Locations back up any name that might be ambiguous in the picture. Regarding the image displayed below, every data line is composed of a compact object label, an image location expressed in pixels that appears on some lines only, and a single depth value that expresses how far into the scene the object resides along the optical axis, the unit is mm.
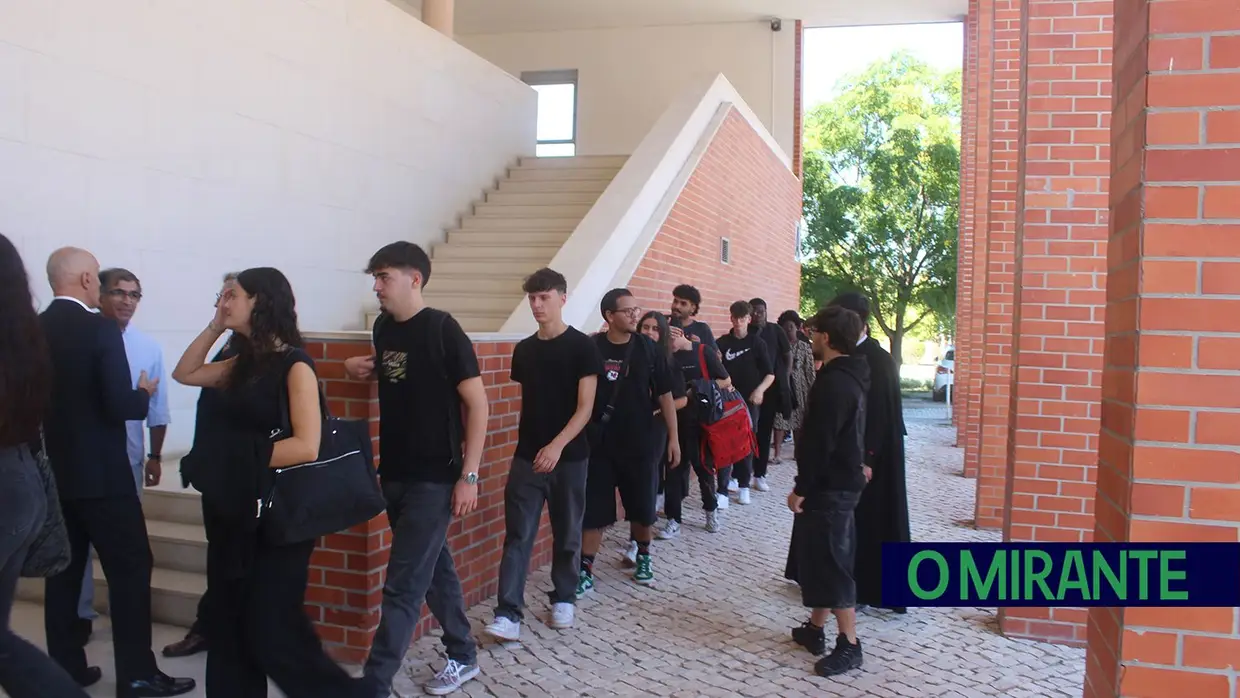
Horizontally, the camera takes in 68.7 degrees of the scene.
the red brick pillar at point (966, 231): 14367
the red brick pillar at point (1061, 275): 4945
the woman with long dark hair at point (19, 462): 2848
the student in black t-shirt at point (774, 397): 9516
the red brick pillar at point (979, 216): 12750
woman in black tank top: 3086
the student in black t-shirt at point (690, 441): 7164
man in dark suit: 3621
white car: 23650
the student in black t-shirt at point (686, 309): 7254
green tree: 27562
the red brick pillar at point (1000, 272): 7293
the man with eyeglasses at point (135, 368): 4648
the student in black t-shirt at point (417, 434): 3811
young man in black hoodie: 4547
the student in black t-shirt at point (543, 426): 4691
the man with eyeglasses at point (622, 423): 5602
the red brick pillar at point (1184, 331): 2107
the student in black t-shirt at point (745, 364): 8609
